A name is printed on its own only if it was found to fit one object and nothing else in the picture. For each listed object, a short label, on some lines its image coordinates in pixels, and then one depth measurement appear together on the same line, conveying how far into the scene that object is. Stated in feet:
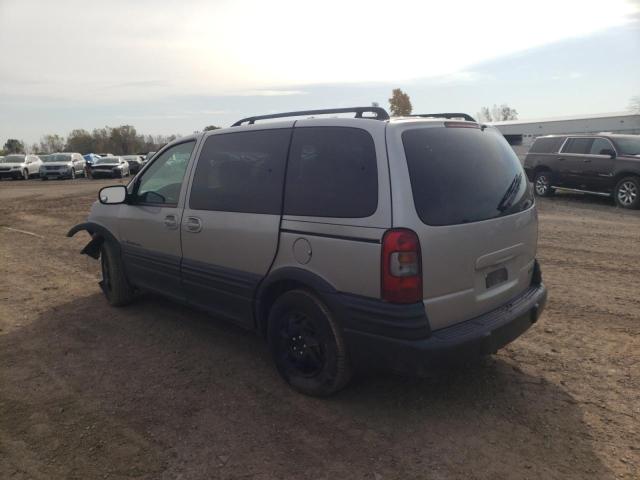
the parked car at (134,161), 116.12
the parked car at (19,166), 96.68
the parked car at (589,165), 39.68
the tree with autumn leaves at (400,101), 232.28
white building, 132.16
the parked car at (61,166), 96.48
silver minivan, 9.29
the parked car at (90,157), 132.99
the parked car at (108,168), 98.02
